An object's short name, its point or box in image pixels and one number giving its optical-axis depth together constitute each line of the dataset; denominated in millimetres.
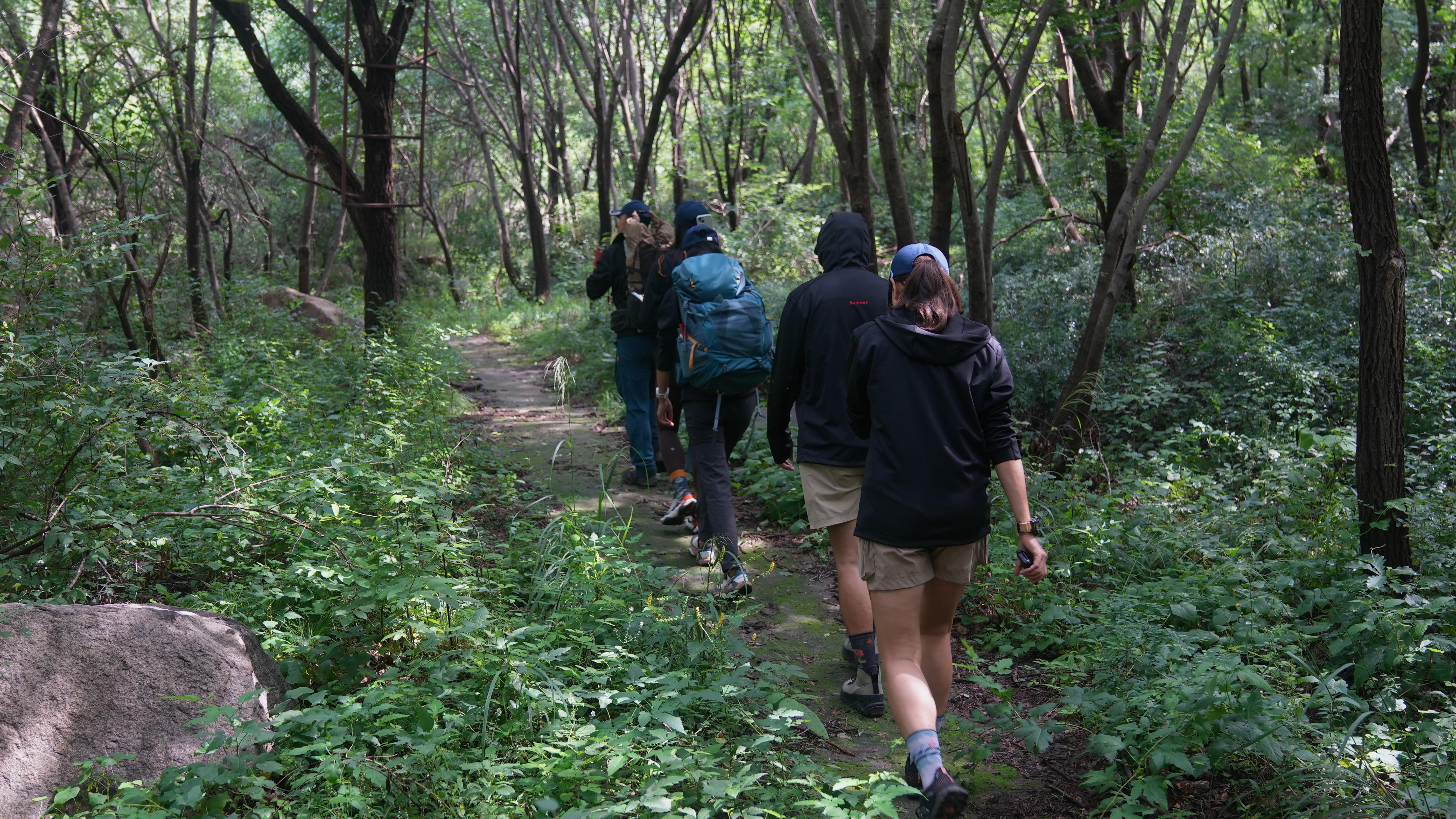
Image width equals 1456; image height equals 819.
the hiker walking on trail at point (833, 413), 4051
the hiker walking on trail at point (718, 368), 4996
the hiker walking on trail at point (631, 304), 6539
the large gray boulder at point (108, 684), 3016
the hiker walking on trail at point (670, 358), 5617
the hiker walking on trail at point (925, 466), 3088
